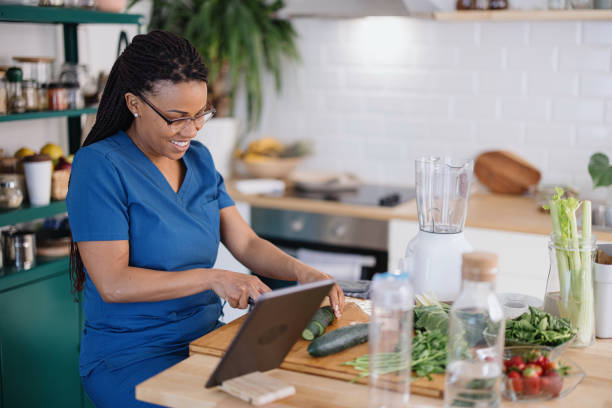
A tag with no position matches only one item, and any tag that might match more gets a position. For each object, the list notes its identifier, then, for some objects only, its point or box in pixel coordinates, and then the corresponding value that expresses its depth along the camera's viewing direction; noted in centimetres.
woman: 195
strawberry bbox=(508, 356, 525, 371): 149
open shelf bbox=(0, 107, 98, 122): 276
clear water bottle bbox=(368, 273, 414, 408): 143
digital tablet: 142
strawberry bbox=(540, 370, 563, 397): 146
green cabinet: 278
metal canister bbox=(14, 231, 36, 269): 290
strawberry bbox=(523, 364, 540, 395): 146
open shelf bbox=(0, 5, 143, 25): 269
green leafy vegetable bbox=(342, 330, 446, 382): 145
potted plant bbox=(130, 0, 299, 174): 391
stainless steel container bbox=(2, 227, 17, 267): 289
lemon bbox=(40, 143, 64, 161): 313
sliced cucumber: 176
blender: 192
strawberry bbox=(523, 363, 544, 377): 148
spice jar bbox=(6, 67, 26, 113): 281
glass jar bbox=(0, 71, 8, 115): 278
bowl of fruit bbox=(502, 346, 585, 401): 146
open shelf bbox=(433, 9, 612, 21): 333
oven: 354
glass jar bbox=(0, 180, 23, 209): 285
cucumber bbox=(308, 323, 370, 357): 165
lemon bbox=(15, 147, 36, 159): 307
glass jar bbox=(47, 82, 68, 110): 303
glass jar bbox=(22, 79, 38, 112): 291
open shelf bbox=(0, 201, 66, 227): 278
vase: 180
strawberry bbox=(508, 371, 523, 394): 146
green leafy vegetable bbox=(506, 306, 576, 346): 168
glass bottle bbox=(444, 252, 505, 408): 138
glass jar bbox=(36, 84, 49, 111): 300
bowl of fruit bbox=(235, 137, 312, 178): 408
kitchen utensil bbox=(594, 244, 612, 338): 184
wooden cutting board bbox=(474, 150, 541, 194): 375
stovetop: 364
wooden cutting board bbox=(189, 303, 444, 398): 151
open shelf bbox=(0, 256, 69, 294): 277
